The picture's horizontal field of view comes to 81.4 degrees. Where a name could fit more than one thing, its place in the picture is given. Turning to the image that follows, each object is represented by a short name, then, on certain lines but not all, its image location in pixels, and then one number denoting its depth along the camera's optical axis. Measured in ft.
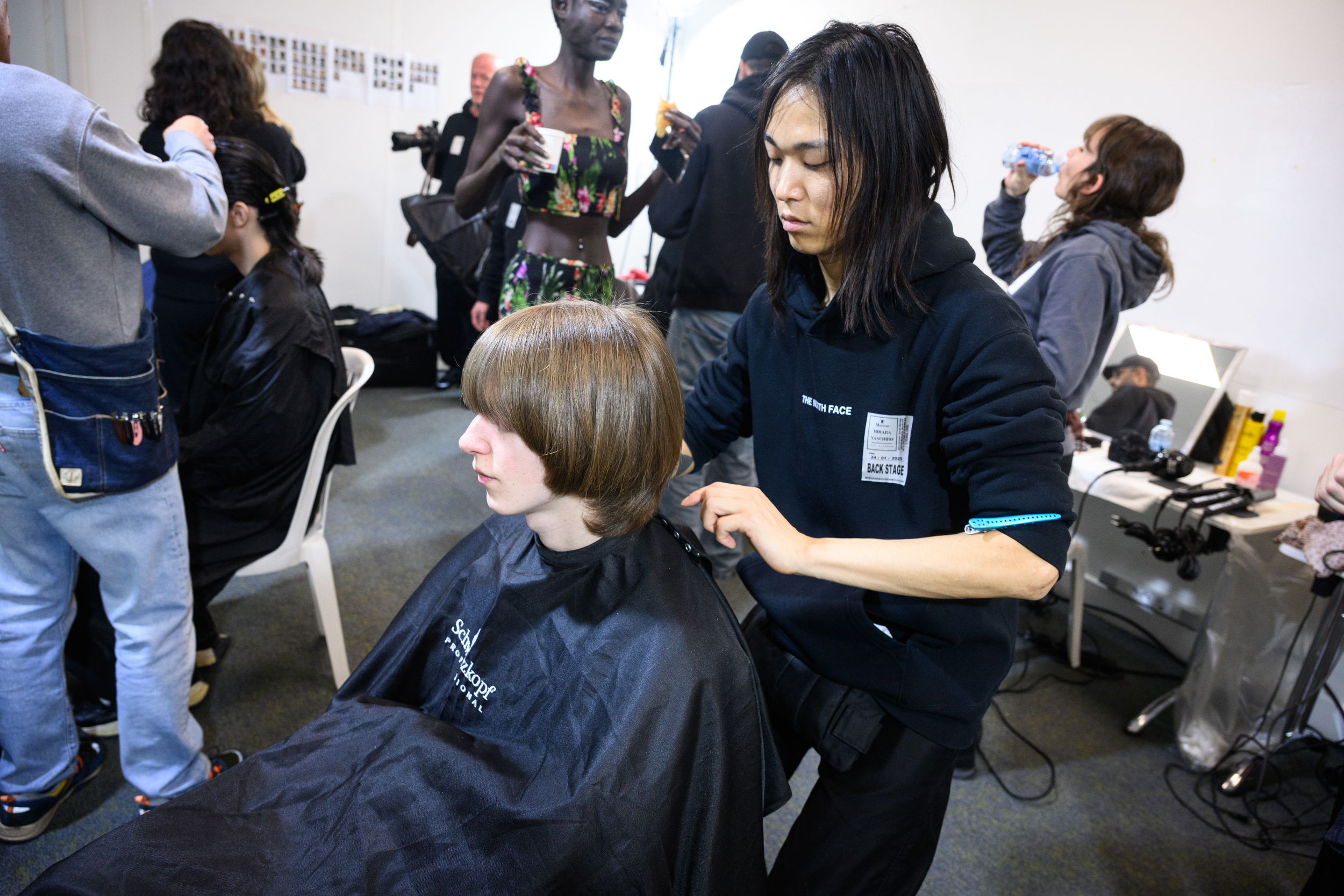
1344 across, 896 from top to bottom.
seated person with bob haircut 2.83
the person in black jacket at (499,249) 9.03
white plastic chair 5.82
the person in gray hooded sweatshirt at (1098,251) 5.62
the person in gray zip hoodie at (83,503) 3.52
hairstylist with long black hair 2.70
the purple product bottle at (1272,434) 7.57
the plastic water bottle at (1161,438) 7.93
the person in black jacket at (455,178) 13.09
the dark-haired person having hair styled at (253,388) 5.49
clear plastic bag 6.75
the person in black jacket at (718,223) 7.75
